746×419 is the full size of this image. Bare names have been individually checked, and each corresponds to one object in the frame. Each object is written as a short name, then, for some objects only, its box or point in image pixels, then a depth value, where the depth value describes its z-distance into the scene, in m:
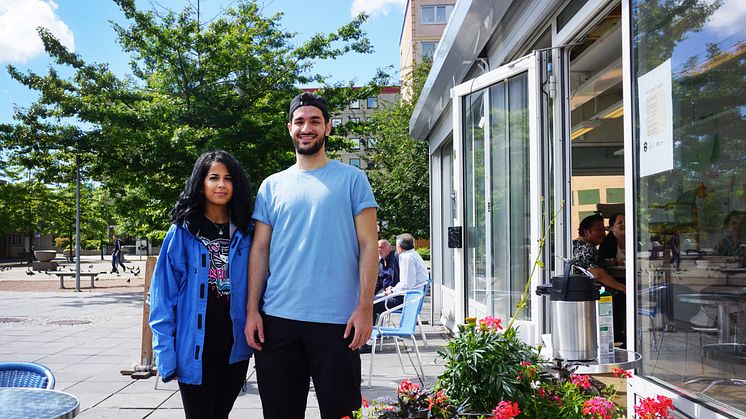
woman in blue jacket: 2.68
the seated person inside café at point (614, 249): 7.07
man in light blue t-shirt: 2.51
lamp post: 16.97
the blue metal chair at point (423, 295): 6.19
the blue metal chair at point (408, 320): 6.01
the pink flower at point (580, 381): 2.13
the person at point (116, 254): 26.78
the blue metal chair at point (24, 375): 3.11
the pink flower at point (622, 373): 2.33
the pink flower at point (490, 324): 2.13
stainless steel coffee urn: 2.35
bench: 18.20
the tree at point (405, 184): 23.33
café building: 2.27
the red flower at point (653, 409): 1.96
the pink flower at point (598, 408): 1.92
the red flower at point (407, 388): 2.03
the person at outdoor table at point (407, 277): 8.03
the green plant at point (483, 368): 1.98
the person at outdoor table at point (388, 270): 9.22
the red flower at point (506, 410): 1.79
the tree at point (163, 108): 15.44
